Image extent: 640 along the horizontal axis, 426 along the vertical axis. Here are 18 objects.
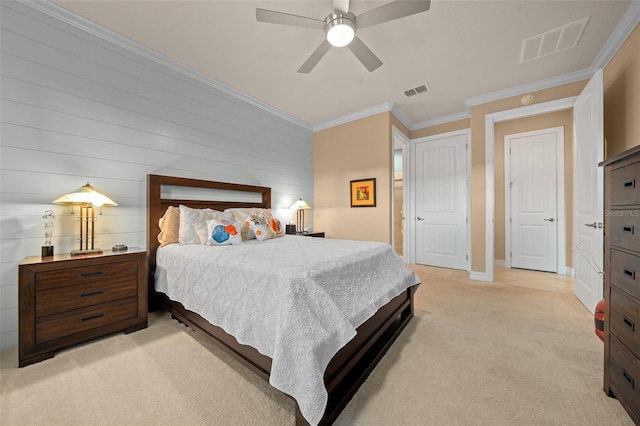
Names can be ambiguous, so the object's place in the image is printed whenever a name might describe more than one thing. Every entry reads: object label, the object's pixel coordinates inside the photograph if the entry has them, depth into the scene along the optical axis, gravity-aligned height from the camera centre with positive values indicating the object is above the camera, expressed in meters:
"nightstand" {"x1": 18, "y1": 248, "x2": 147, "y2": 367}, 1.68 -0.67
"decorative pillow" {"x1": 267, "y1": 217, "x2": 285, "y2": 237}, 3.11 -0.16
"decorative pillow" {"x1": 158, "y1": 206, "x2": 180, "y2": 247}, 2.59 -0.15
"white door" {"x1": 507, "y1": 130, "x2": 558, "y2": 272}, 4.12 +0.23
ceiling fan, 1.69 +1.47
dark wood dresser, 1.14 -0.34
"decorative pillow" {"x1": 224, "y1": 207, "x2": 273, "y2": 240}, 2.84 -0.02
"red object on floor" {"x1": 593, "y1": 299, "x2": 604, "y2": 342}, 1.79 -0.78
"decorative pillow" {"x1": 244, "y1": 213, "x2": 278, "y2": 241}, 2.82 -0.16
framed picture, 4.14 +0.37
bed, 1.27 -0.79
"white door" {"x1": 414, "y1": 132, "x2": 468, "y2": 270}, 4.40 +0.24
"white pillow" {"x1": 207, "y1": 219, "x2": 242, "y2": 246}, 2.40 -0.20
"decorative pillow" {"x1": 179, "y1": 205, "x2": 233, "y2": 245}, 2.53 -0.06
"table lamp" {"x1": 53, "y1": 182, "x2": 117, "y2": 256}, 1.98 +0.08
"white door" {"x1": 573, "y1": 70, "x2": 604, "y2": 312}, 2.37 +0.21
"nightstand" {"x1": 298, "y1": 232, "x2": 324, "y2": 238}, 4.20 -0.35
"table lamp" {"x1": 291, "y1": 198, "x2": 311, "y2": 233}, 4.46 -0.06
